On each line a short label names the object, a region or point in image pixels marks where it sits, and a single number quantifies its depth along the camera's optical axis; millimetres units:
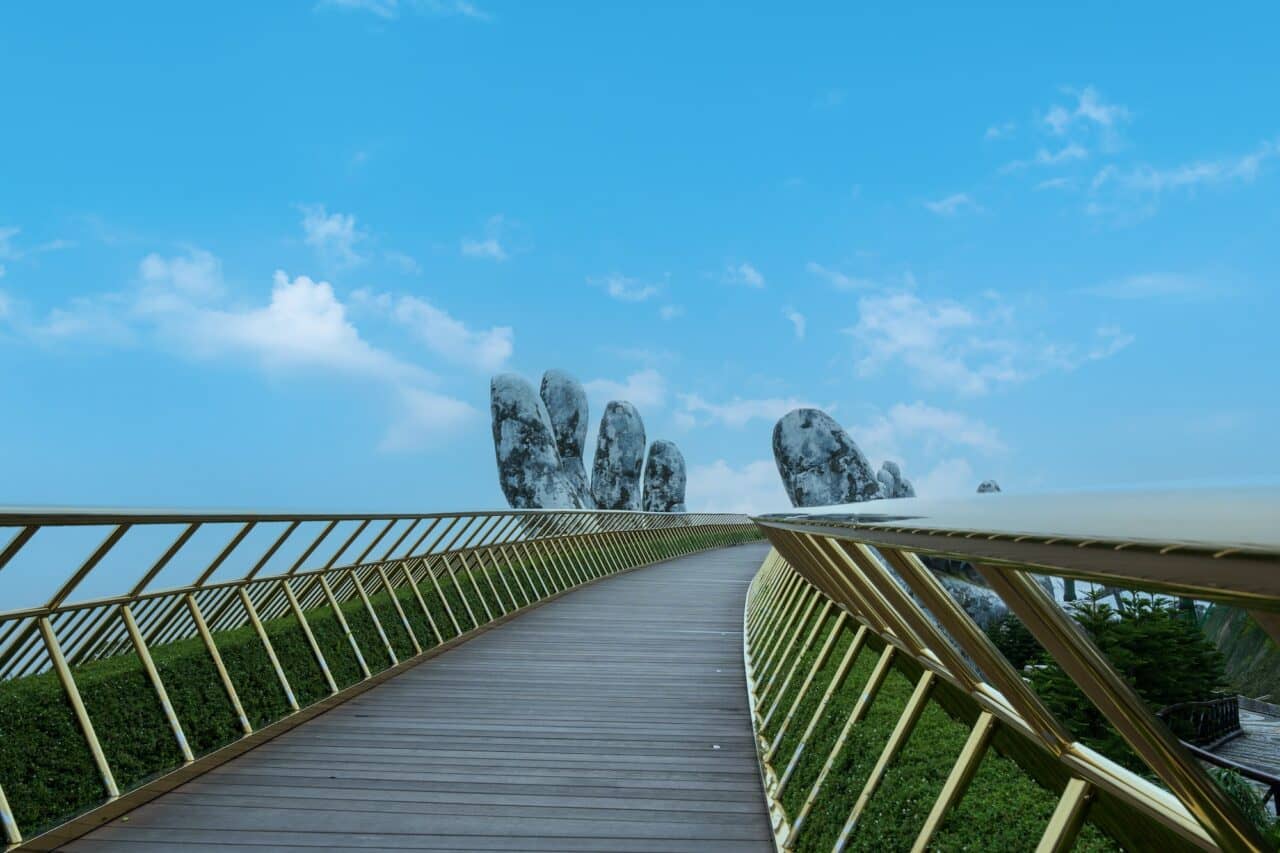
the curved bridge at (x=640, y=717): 1882
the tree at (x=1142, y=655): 5348
